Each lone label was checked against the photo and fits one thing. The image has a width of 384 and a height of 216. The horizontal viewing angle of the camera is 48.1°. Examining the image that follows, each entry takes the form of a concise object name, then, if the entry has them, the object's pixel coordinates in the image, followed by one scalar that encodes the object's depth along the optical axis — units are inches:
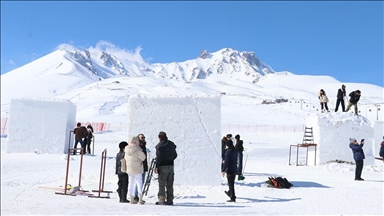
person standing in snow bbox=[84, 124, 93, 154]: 698.7
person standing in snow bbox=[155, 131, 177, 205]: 327.9
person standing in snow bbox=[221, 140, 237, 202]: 354.3
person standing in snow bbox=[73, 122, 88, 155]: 679.7
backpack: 424.2
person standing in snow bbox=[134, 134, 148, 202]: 337.7
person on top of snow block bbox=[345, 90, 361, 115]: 675.4
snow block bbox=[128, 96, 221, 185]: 430.3
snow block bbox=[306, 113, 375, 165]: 700.7
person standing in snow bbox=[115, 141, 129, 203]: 341.4
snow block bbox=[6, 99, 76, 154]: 746.8
